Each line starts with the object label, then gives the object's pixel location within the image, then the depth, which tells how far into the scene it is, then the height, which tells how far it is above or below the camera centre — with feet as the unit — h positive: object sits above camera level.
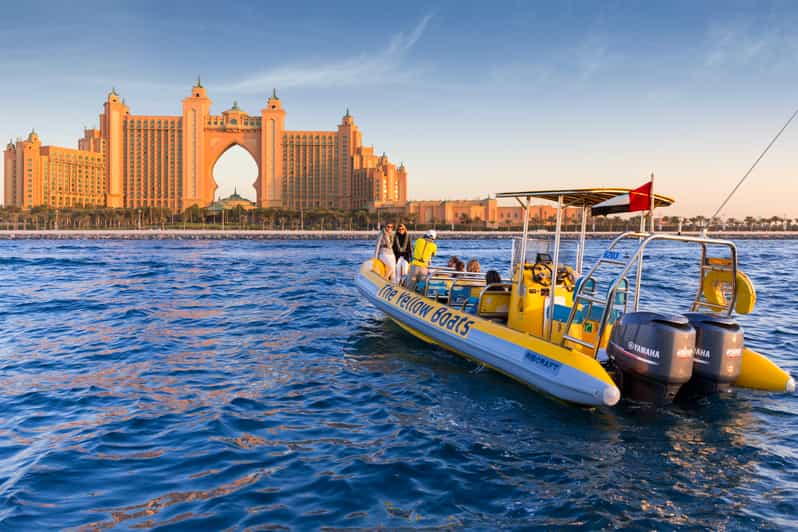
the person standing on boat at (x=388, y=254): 46.11 -2.24
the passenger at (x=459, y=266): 40.51 -2.65
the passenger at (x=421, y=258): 37.59 -2.02
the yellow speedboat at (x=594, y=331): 21.27 -4.29
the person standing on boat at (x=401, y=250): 44.73 -1.87
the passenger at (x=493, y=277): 32.63 -2.64
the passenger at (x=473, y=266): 38.75 -2.49
